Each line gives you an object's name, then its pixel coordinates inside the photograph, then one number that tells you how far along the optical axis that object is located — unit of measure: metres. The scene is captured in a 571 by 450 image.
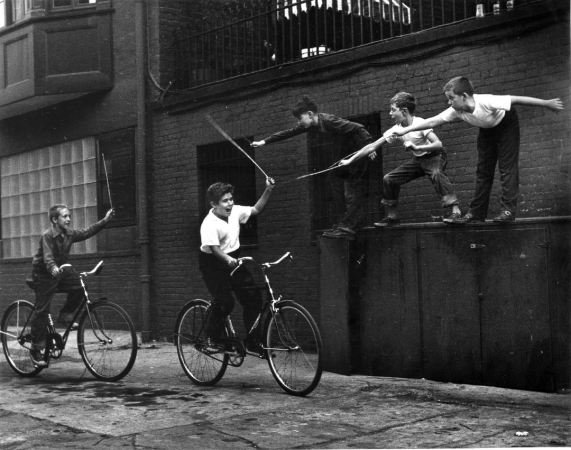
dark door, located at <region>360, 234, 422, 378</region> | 7.04
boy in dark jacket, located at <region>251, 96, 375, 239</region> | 7.62
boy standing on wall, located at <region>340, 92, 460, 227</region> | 7.21
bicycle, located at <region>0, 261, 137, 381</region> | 7.40
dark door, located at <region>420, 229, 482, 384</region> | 6.64
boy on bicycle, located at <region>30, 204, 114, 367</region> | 8.02
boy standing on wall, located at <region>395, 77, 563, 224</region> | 6.53
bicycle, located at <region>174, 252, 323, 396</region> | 6.57
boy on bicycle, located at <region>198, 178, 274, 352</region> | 7.20
